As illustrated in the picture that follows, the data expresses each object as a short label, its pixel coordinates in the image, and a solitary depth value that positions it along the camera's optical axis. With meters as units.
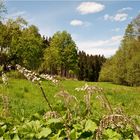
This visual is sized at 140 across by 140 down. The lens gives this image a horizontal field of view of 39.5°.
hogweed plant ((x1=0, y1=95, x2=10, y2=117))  2.49
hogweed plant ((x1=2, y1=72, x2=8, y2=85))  2.33
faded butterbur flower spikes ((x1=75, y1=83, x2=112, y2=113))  1.50
